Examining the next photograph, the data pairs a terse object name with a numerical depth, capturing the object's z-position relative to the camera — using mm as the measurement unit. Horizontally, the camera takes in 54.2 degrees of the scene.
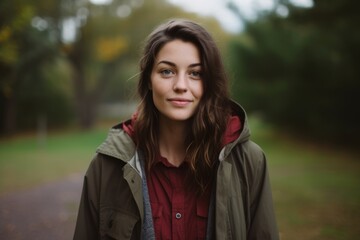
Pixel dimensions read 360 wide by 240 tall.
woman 1942
